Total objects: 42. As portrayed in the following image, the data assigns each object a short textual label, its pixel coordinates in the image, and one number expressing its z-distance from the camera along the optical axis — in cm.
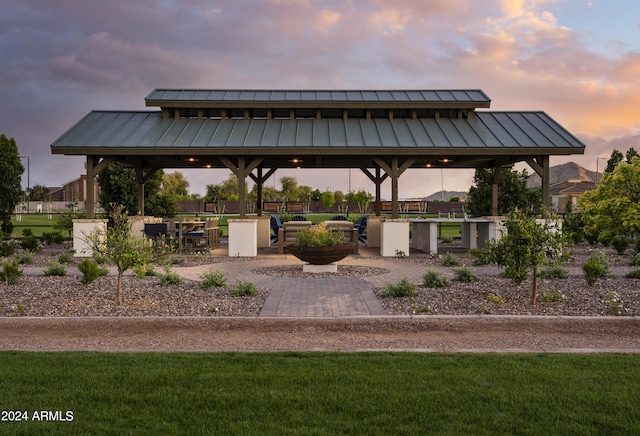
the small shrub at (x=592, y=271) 850
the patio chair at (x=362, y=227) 1798
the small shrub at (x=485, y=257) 748
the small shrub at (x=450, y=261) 1186
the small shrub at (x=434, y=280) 860
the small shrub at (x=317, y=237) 1054
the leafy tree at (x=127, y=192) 2167
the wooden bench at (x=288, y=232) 1451
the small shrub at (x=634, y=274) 974
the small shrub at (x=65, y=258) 1226
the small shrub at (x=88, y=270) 848
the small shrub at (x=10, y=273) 877
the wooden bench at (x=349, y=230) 1411
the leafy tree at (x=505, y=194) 2119
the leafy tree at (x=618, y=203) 1212
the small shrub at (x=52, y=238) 1698
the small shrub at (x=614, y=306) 665
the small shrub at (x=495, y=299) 725
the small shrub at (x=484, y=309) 669
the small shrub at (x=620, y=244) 1393
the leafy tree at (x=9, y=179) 1906
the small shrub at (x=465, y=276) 920
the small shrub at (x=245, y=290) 784
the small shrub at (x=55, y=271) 998
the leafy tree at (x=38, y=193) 7531
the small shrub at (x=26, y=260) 1210
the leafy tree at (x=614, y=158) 2281
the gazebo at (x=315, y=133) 1355
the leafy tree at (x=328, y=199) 4685
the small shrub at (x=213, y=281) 858
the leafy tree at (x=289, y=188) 6044
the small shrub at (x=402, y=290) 771
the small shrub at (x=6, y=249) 1362
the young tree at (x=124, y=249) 718
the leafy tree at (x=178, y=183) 6446
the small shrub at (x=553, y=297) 736
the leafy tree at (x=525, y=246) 700
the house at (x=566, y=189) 7066
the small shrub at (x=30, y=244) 1441
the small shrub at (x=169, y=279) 891
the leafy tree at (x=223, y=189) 6222
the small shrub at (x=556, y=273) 968
